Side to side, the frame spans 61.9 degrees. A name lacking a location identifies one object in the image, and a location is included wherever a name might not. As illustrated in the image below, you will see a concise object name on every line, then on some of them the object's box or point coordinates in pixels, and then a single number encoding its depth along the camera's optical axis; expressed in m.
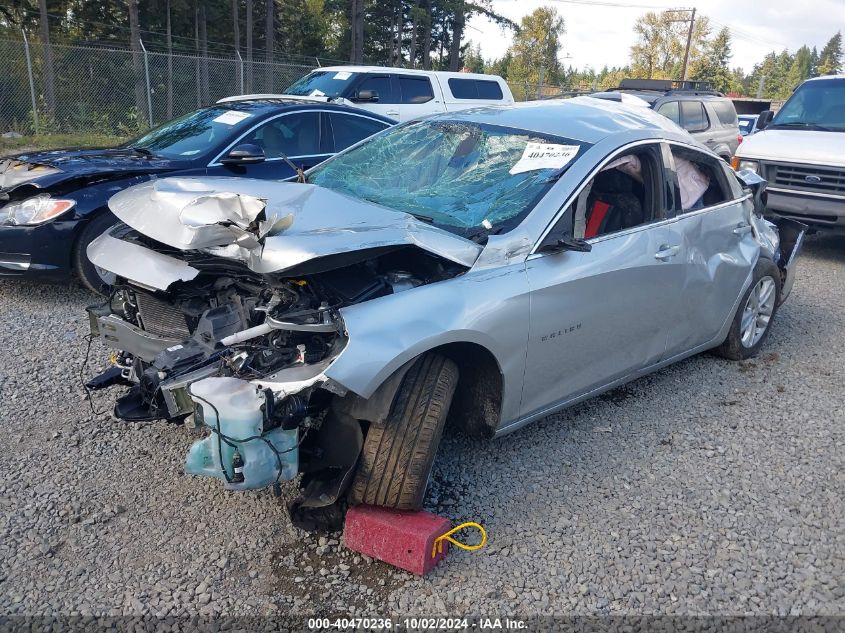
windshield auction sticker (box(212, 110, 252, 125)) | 6.59
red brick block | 2.74
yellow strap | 2.79
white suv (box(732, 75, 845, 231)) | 8.20
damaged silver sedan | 2.72
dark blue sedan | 5.38
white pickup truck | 11.08
